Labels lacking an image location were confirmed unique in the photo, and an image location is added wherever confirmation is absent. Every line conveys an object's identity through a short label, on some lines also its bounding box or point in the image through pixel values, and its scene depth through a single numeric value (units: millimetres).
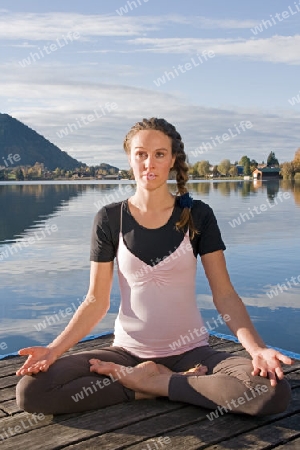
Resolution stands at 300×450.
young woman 3340
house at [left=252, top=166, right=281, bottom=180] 109031
